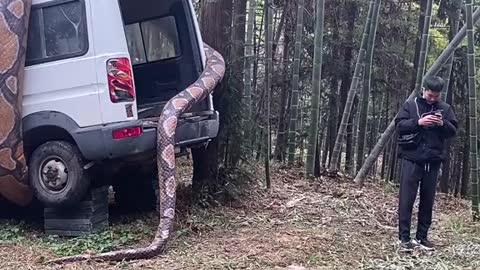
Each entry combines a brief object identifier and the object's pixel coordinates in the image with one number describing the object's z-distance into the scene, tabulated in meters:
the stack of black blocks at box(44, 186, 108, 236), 5.72
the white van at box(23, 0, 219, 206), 5.32
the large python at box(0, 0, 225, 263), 5.52
